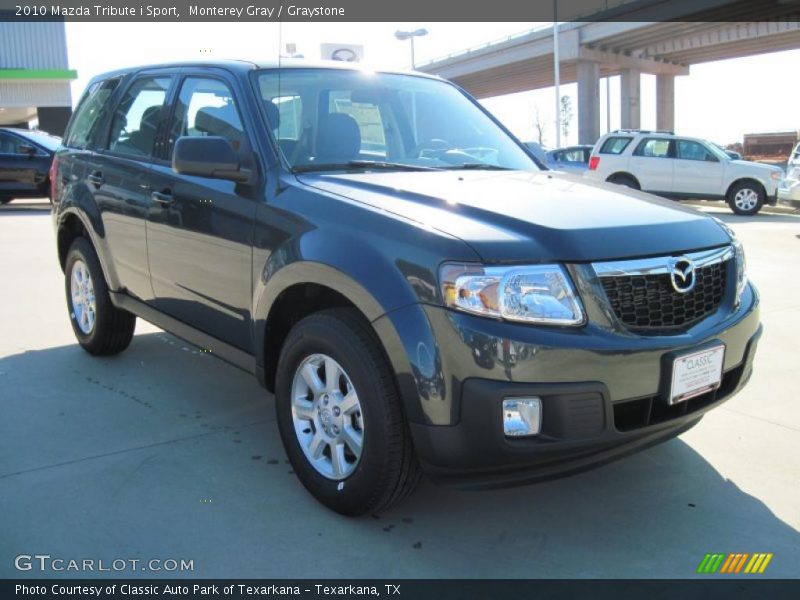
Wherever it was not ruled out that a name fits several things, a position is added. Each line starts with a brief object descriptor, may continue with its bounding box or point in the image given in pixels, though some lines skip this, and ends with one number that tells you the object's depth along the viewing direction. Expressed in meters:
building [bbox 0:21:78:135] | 31.53
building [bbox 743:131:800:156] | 44.22
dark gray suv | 2.53
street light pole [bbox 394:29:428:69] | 30.98
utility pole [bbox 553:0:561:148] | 36.53
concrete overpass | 38.56
